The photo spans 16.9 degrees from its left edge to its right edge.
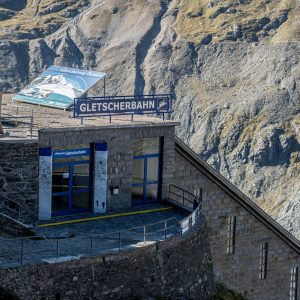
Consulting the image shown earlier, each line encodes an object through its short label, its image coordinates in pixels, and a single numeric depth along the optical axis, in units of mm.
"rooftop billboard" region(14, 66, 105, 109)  46250
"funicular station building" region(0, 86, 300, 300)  35000
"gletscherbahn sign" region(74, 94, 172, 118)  41000
